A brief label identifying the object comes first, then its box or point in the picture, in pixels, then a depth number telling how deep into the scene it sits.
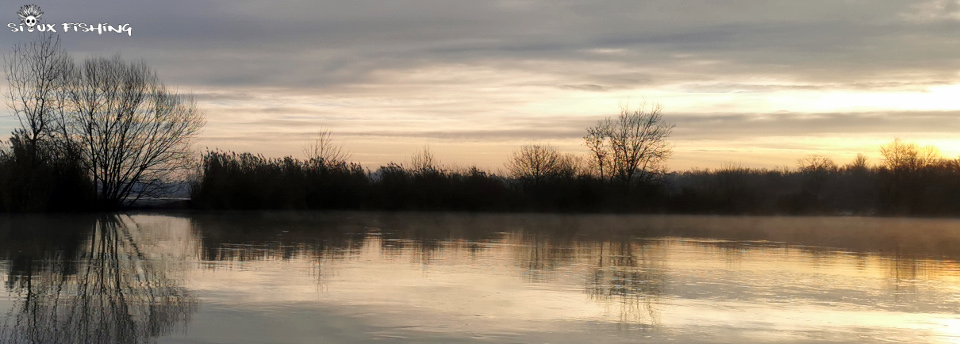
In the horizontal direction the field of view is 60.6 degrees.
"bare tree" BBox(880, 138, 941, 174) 52.31
